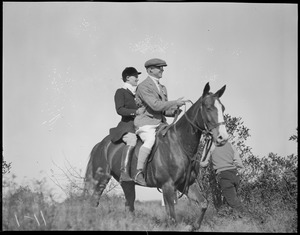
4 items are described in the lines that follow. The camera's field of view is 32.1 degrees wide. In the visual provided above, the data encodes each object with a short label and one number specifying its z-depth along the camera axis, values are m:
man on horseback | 8.29
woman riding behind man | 8.80
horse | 7.61
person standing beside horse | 8.57
